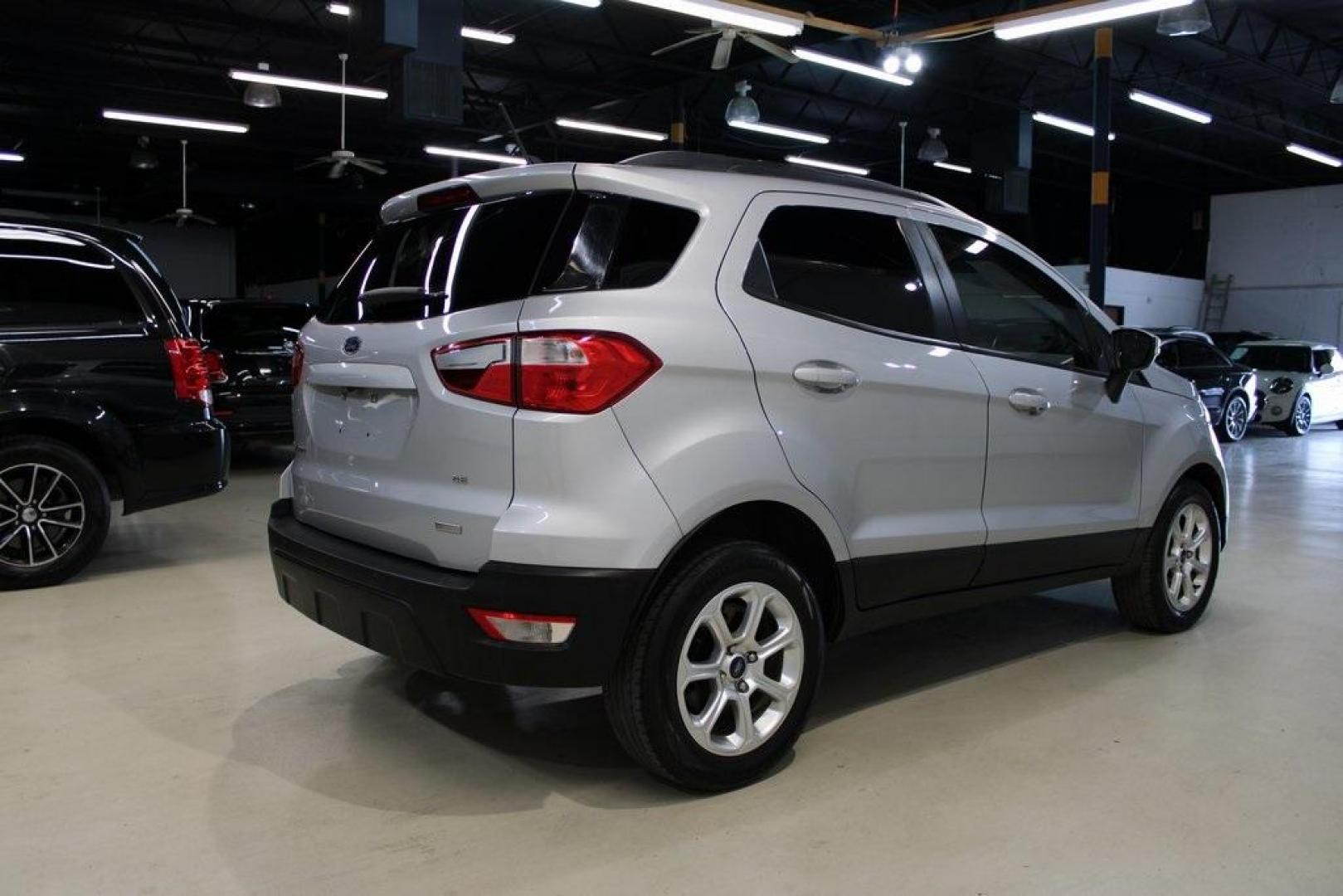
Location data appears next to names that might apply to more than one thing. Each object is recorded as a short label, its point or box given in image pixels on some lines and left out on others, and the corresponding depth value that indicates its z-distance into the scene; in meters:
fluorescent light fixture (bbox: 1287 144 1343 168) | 18.11
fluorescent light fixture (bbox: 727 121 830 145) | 16.04
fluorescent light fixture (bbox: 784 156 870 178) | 20.75
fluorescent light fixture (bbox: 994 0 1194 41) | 7.93
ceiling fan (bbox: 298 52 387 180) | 13.96
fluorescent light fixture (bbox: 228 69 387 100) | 12.16
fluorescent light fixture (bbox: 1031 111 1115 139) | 16.75
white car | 14.21
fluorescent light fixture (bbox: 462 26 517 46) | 11.97
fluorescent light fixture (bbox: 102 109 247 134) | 14.70
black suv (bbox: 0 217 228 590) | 4.67
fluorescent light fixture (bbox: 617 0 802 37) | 7.86
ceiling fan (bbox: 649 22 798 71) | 8.75
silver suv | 2.34
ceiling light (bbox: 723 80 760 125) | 13.96
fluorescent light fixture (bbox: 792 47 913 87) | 11.41
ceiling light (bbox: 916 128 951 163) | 17.58
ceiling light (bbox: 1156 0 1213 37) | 10.42
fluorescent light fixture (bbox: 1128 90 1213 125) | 13.55
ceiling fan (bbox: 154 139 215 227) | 20.34
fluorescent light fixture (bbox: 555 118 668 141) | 16.00
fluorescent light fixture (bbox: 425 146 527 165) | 16.42
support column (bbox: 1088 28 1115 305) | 11.56
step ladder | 25.11
